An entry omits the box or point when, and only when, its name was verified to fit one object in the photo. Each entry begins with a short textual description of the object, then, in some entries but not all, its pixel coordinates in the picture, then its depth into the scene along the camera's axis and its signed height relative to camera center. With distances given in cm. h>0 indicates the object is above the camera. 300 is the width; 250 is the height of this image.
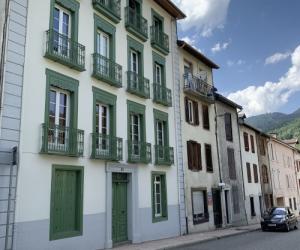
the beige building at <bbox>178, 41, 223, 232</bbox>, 1532 +229
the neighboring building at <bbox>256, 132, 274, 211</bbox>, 2508 +74
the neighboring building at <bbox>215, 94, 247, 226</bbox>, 1868 +127
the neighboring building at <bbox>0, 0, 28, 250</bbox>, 750 +258
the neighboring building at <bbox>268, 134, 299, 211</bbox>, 2834 +44
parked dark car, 1679 -274
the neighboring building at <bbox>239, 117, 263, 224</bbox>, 2183 +42
